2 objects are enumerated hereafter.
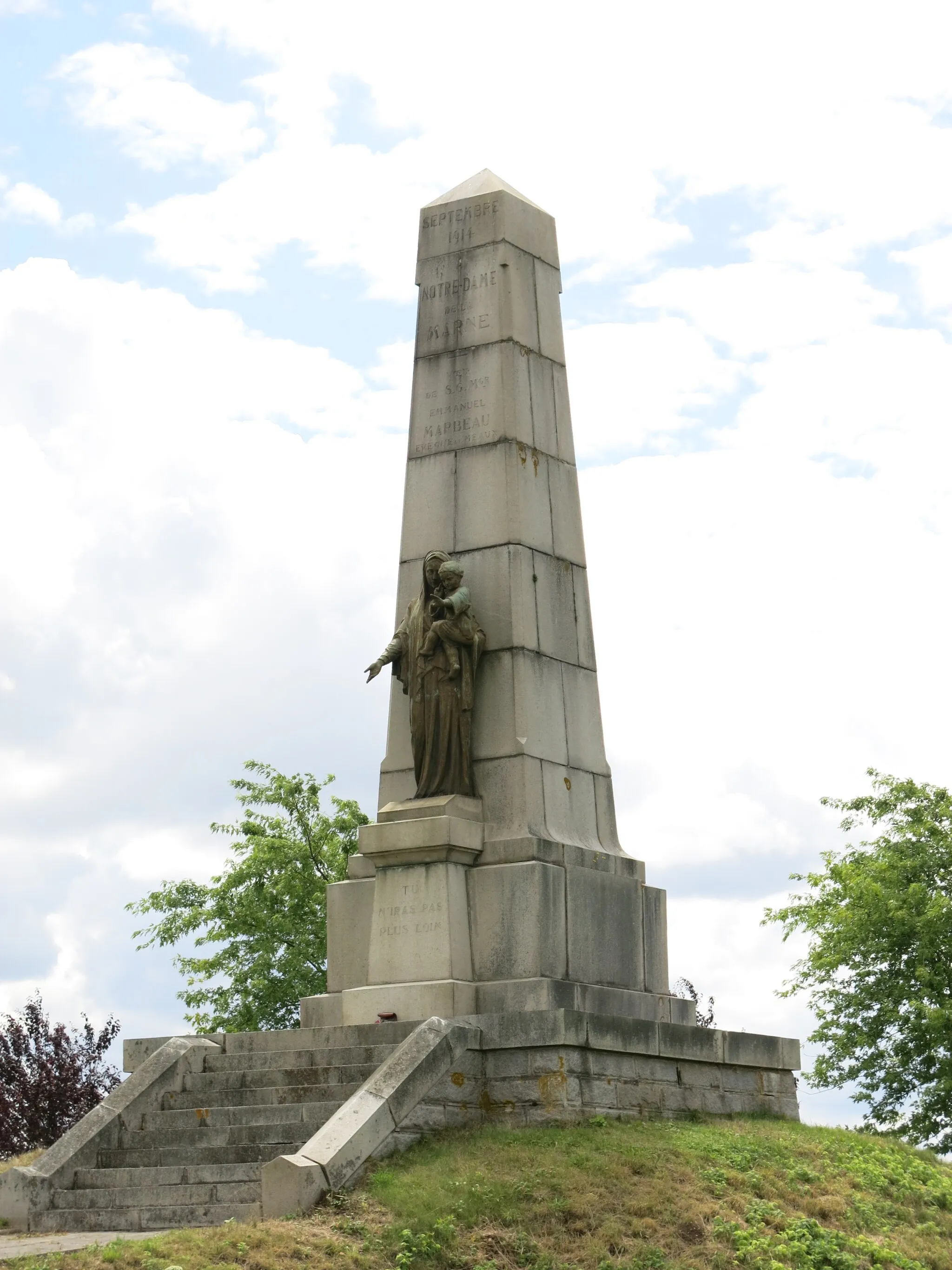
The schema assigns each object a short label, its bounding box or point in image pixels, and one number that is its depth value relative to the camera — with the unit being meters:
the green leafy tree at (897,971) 26.83
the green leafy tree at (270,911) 28.52
